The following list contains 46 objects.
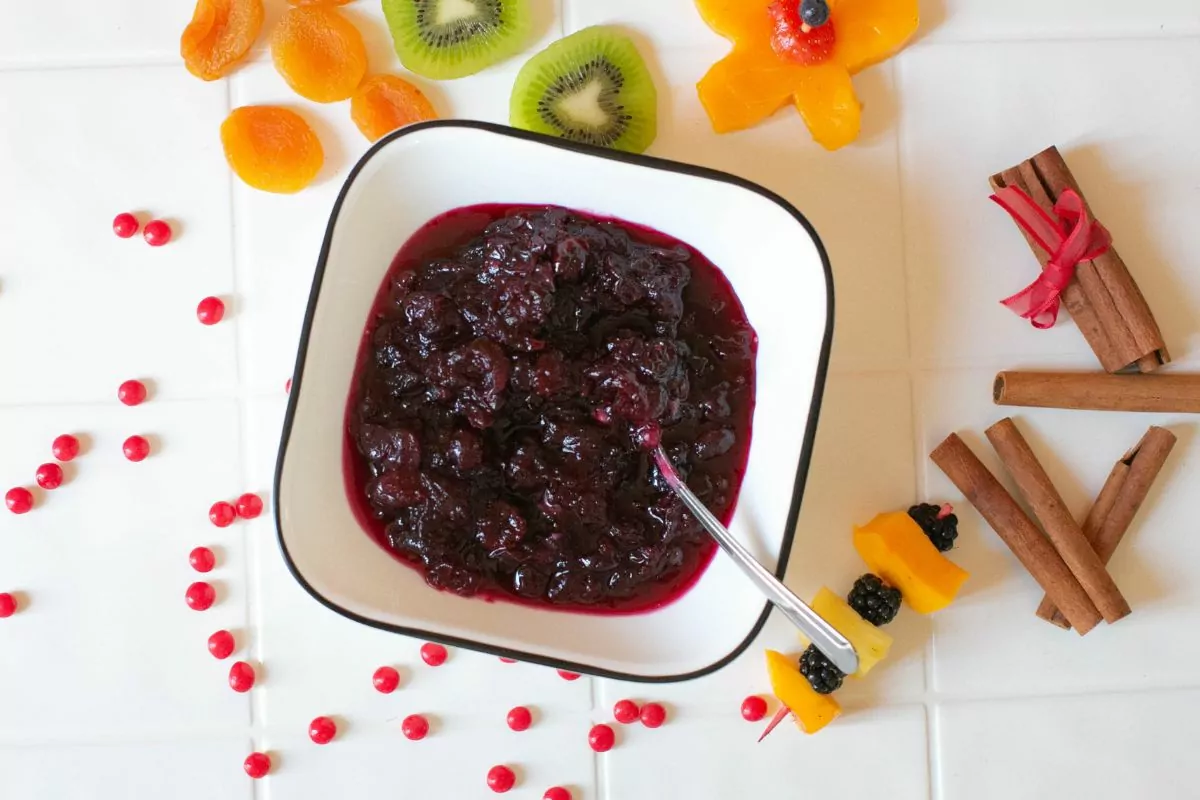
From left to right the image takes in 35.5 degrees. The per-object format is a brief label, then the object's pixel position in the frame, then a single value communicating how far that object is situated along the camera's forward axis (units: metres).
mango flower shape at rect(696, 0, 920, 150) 0.60
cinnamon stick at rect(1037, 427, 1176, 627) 0.62
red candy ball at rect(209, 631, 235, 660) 0.61
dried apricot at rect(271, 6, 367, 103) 0.60
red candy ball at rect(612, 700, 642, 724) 0.61
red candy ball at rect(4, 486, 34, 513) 0.61
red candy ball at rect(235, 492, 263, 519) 0.61
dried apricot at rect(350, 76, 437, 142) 0.61
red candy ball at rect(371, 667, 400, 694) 0.61
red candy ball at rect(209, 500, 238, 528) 0.61
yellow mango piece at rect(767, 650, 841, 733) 0.60
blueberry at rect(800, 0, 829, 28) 0.59
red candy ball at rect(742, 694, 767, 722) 0.62
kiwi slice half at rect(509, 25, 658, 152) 0.61
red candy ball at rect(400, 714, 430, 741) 0.61
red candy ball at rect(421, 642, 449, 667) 0.61
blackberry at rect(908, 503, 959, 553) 0.61
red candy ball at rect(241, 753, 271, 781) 0.61
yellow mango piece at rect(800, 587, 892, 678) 0.60
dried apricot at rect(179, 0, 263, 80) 0.60
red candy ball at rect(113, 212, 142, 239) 0.61
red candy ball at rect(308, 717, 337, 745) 0.61
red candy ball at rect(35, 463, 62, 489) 0.61
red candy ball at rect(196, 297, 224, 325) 0.61
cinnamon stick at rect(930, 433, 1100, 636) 0.61
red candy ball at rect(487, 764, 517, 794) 0.61
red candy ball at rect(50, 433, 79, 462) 0.61
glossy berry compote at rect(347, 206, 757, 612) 0.56
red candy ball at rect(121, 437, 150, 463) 0.61
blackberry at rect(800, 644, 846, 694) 0.60
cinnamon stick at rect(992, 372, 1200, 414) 0.61
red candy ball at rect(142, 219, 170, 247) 0.61
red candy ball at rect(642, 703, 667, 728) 0.61
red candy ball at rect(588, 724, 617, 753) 0.61
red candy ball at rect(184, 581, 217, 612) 0.61
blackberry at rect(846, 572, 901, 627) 0.60
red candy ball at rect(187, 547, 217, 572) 0.61
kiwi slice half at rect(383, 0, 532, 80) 0.61
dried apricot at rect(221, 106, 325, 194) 0.61
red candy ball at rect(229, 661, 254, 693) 0.61
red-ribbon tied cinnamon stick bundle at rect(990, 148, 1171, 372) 0.61
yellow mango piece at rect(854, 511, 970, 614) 0.60
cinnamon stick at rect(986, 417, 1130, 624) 0.61
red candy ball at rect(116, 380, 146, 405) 0.61
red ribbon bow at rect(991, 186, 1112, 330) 0.60
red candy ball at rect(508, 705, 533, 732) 0.61
